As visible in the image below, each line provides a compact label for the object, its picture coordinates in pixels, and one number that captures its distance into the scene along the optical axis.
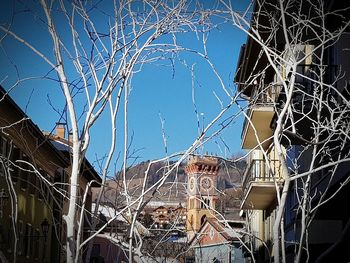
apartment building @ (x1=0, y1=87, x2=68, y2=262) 26.50
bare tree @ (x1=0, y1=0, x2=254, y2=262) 7.39
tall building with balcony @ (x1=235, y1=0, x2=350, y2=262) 8.48
